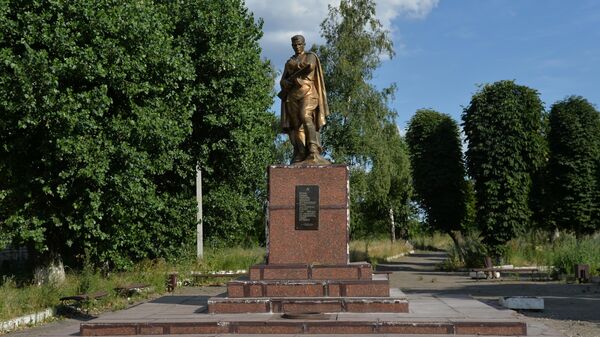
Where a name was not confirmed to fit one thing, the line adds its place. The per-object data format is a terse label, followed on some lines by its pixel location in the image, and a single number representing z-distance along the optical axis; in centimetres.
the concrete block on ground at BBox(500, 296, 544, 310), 1417
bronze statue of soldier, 1416
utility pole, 2584
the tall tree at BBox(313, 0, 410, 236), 3850
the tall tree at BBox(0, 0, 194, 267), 1605
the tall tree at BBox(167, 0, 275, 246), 2267
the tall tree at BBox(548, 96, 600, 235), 3209
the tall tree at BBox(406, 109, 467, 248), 3450
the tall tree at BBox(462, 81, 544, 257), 3019
